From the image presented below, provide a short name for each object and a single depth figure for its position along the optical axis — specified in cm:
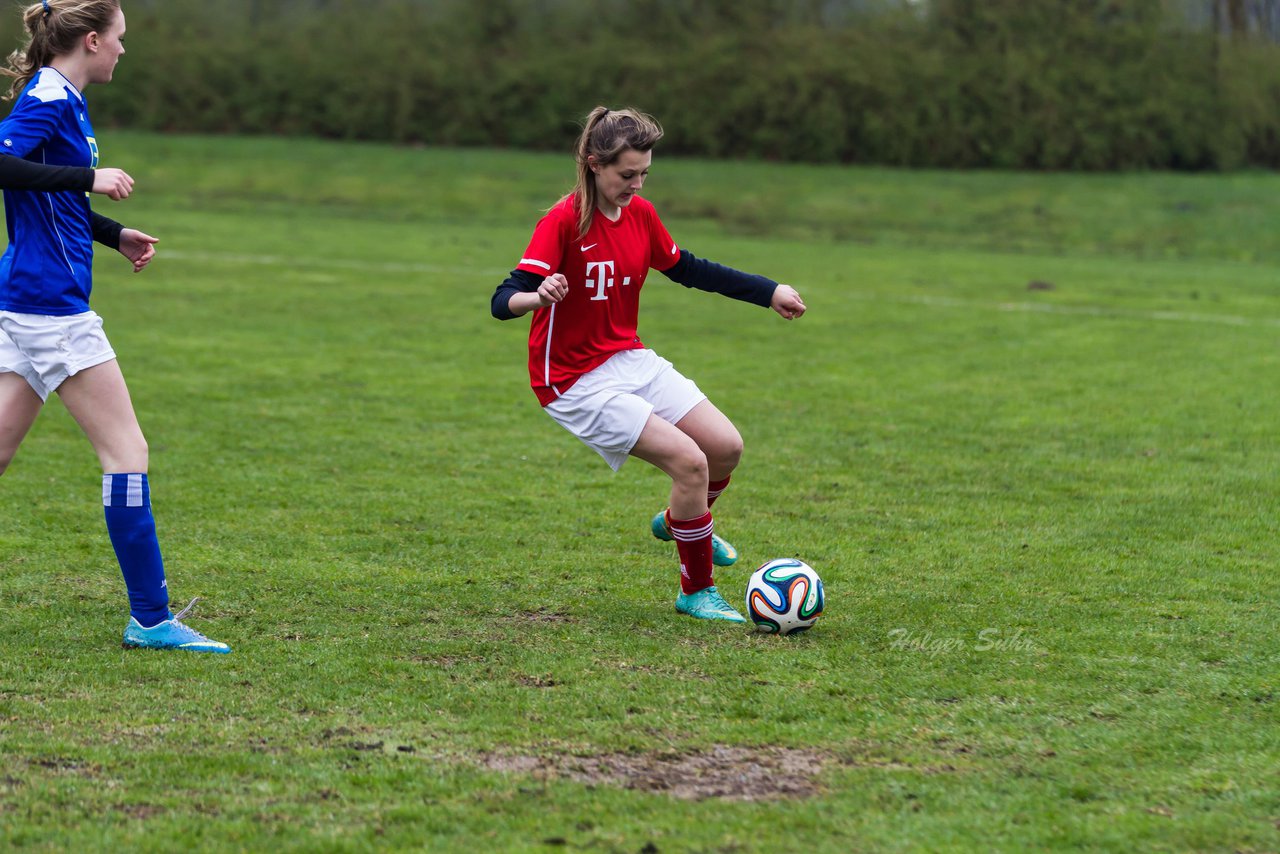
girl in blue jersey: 1016
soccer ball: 1141
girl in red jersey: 1152
